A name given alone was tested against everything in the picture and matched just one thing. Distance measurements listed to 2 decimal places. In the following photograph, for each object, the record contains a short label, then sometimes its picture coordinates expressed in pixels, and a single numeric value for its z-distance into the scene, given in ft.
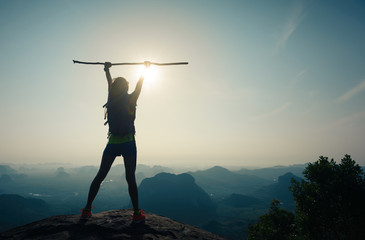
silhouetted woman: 17.51
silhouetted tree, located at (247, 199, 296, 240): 64.23
